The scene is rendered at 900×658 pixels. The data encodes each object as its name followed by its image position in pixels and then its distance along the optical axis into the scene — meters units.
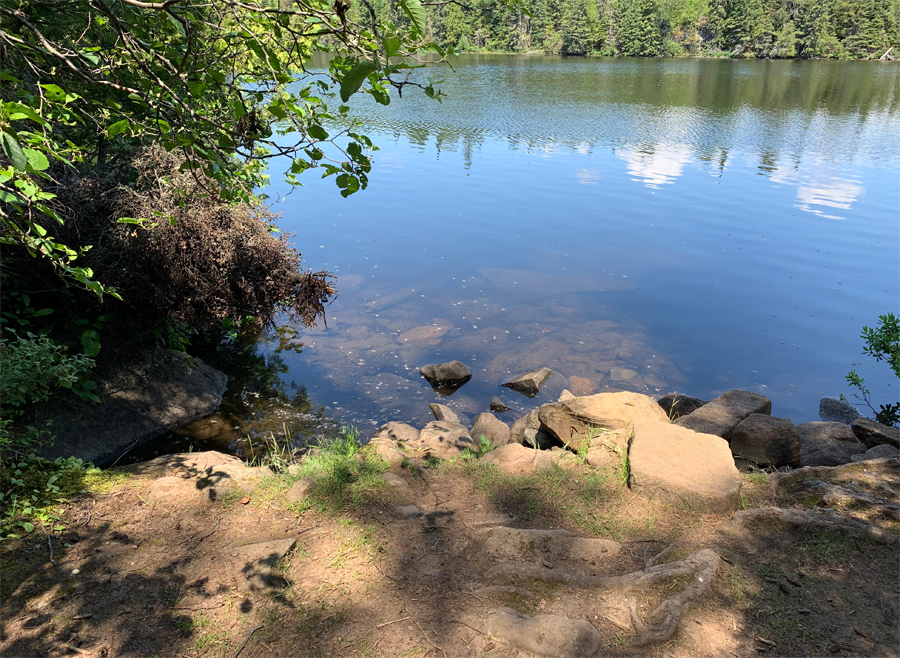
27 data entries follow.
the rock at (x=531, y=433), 7.29
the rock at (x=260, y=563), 3.81
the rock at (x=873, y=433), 6.99
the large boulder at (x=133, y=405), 6.81
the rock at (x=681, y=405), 8.69
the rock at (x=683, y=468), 4.75
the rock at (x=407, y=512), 4.76
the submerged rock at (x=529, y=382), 9.41
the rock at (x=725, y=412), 7.06
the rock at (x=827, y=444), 6.76
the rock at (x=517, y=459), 5.68
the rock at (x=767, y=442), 6.55
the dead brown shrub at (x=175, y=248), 6.91
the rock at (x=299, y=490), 4.88
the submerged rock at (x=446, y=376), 9.52
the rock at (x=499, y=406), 9.05
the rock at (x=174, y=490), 4.85
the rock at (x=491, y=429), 7.82
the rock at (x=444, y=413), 8.40
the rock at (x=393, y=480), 5.22
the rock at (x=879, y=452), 6.44
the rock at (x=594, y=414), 6.29
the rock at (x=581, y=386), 9.48
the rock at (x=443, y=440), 6.52
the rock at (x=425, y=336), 10.90
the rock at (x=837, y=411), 8.84
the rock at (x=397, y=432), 7.19
